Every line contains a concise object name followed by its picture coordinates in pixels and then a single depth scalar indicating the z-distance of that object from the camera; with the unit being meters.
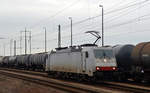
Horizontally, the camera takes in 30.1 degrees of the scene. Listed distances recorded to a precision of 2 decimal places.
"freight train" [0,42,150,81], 22.88
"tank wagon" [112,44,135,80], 25.47
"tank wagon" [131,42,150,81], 22.25
